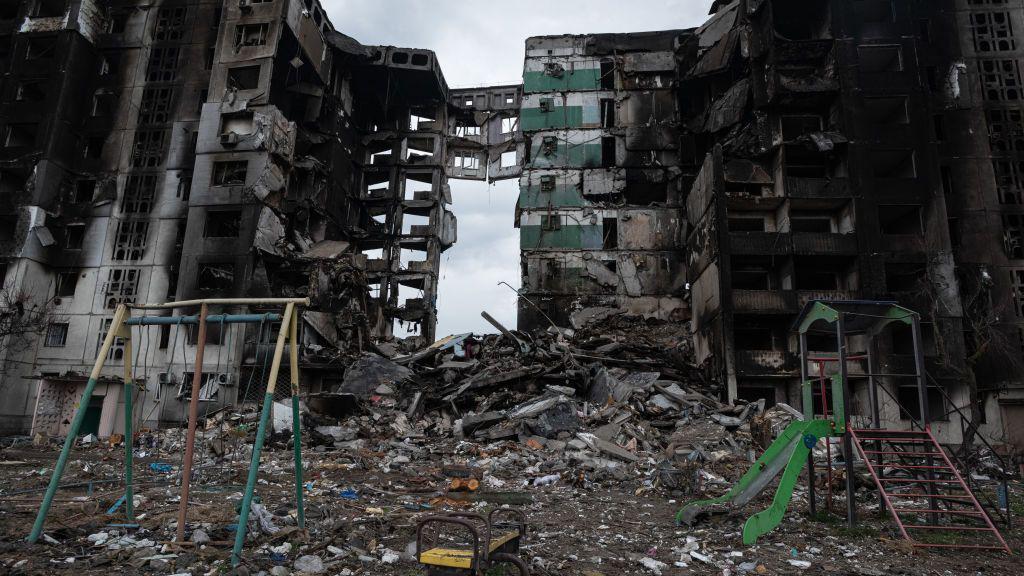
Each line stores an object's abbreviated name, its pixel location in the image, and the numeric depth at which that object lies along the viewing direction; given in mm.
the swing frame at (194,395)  5570
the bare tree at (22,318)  28953
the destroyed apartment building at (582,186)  25078
